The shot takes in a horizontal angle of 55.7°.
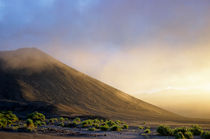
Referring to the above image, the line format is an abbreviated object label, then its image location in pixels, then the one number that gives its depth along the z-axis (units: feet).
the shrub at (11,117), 106.36
